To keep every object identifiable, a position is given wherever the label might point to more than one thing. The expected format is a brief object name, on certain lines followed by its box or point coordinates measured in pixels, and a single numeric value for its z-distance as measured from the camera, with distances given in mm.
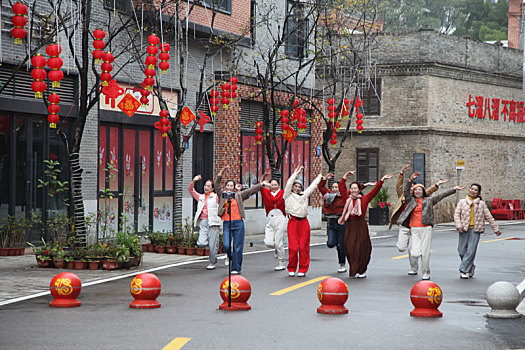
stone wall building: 38031
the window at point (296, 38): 29125
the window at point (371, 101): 38812
